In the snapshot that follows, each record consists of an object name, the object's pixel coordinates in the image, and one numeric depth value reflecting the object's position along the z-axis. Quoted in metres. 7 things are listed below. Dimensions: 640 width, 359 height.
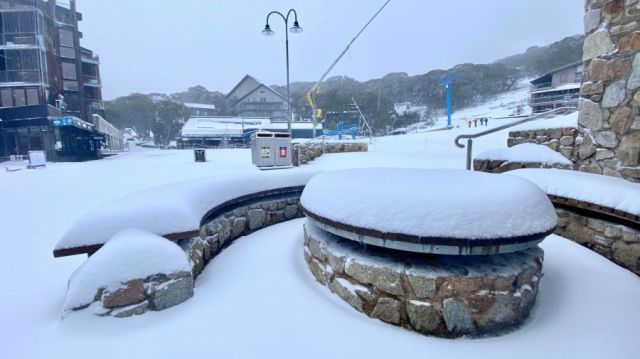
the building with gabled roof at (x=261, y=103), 54.28
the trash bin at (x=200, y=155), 17.94
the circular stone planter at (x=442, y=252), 2.50
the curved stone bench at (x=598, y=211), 3.28
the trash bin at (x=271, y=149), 11.45
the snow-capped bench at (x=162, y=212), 2.99
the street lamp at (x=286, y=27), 12.85
